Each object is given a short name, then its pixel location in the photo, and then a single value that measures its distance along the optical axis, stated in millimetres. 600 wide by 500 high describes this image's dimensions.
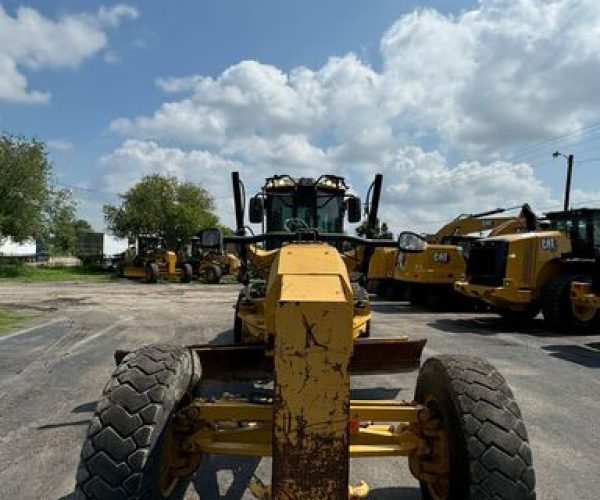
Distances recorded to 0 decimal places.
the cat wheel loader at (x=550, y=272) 13867
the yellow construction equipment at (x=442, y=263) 18953
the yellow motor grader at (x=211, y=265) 35250
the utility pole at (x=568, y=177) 33844
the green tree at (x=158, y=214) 57625
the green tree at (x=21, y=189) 41312
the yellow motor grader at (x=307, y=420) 3008
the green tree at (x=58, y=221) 44438
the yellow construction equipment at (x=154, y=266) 35094
